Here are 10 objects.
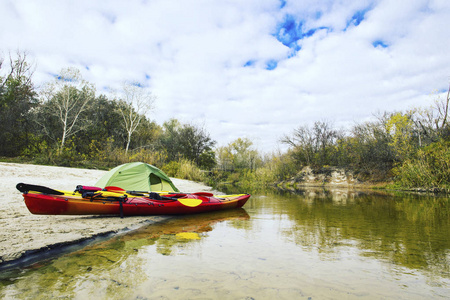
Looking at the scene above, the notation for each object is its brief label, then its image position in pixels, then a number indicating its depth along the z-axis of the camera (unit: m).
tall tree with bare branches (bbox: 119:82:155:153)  26.39
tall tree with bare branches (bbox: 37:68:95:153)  19.33
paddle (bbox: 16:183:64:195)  4.19
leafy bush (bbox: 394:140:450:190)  12.18
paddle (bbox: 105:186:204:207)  5.97
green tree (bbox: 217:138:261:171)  39.88
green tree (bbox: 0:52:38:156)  16.22
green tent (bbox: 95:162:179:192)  7.32
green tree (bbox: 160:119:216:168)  26.36
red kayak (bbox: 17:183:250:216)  4.46
